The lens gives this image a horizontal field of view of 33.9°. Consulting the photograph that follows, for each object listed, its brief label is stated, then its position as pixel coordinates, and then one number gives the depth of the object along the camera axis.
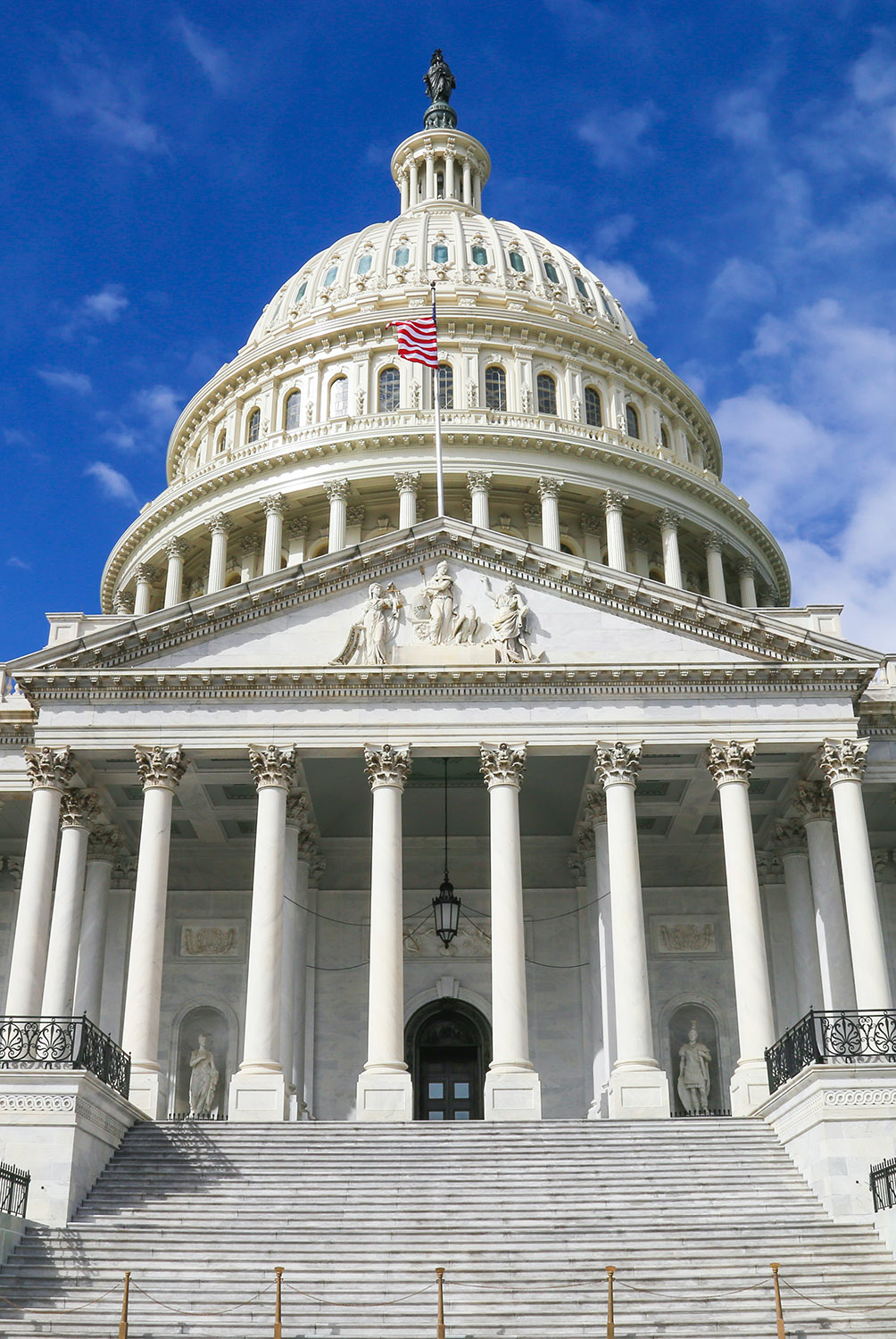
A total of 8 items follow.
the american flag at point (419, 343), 45.09
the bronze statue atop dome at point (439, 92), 81.55
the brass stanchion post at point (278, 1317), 18.42
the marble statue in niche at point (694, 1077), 39.97
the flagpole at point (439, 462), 39.26
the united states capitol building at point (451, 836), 32.47
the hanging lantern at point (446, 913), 35.34
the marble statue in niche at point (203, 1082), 39.41
